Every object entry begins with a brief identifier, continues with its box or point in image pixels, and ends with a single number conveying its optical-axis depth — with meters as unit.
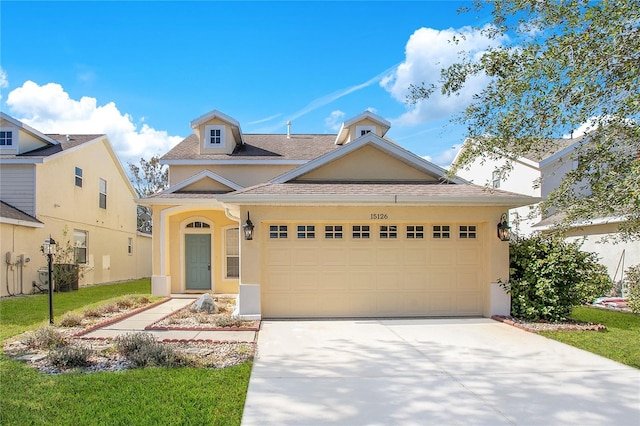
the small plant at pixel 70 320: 8.38
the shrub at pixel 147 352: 5.77
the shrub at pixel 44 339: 6.63
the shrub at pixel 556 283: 8.67
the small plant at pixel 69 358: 5.71
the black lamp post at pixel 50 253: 8.37
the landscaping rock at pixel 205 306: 9.92
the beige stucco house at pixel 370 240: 9.17
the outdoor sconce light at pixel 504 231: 9.28
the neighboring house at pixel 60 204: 14.44
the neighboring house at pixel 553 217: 12.61
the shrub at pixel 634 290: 5.45
